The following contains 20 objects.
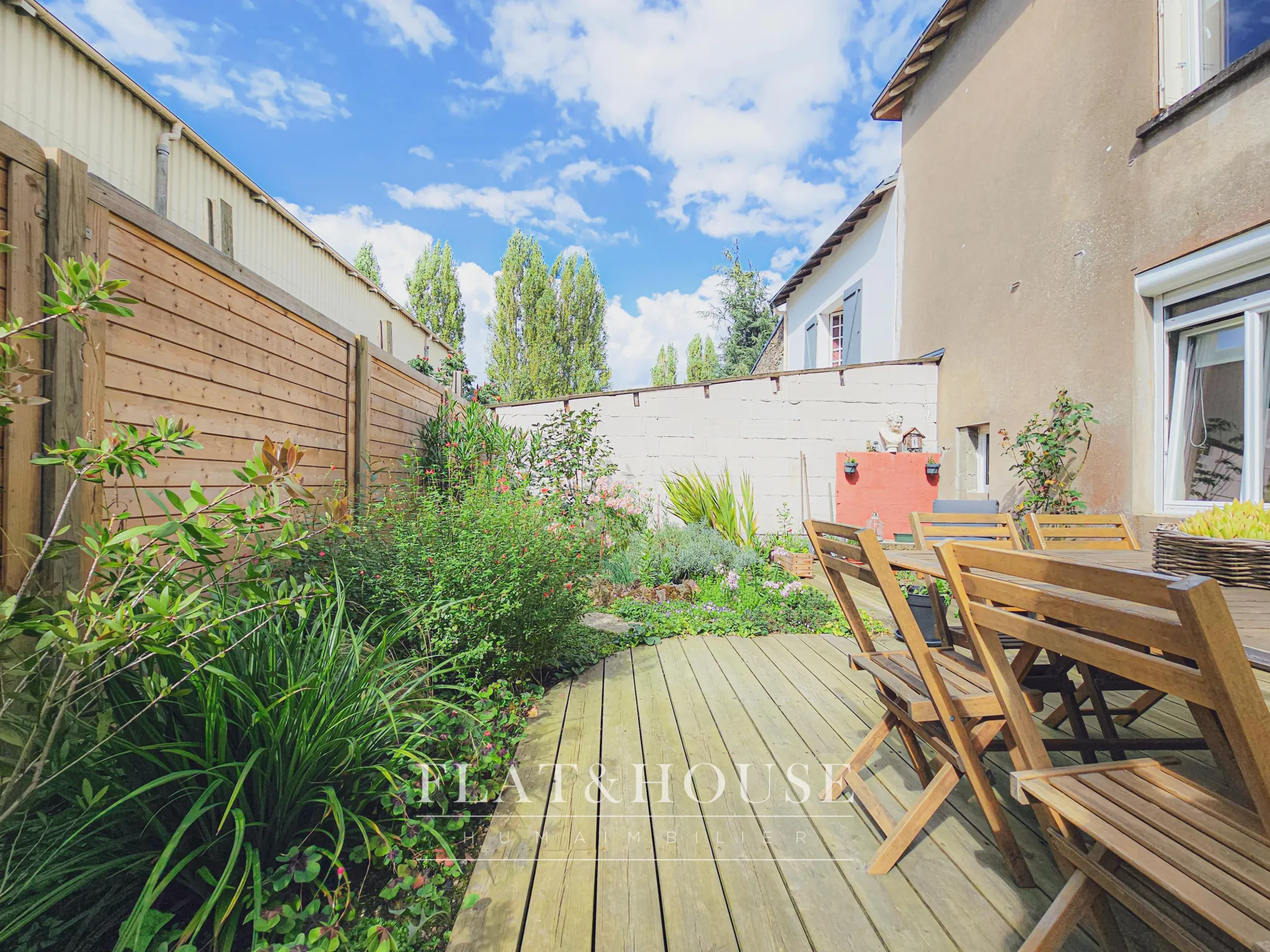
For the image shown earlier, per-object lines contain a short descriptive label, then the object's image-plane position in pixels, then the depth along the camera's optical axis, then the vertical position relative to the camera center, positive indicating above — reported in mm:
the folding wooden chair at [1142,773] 714 -583
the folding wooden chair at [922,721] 1368 -672
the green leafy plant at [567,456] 5871 +249
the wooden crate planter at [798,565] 5320 -838
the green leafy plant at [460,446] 4652 +296
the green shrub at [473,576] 2264 -438
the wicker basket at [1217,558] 1454 -214
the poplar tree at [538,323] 15906 +4584
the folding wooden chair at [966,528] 2654 -239
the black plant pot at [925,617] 3051 -772
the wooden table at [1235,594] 1046 -303
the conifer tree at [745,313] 18453 +5684
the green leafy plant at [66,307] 904 +301
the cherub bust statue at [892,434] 6703 +560
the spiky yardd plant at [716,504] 5848 -284
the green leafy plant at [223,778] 1066 -711
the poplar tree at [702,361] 21641 +4774
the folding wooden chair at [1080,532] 2666 -262
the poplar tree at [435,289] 16406 +5679
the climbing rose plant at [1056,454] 4559 +229
